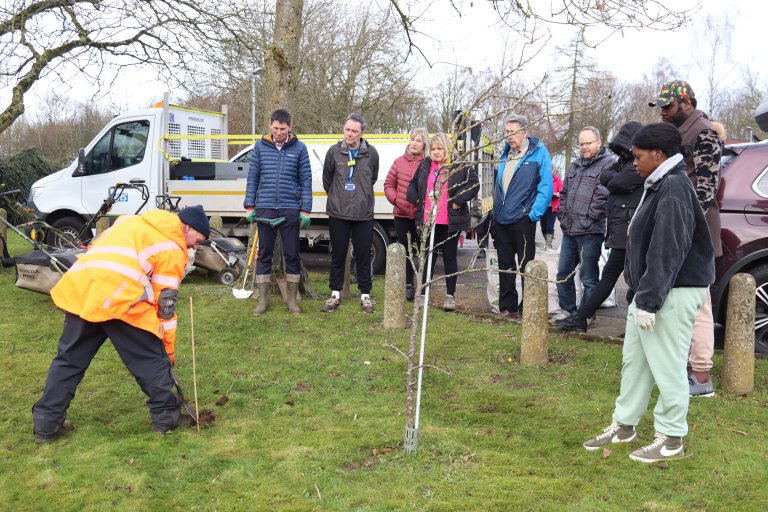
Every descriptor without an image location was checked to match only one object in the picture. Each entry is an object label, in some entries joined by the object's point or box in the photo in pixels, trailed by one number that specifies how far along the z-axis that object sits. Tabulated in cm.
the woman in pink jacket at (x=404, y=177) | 745
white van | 1055
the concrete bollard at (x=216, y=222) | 1039
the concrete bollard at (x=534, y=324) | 556
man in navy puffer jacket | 709
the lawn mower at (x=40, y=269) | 756
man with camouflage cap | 471
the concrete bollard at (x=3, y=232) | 1029
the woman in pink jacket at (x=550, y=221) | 879
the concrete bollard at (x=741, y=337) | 486
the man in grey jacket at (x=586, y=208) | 633
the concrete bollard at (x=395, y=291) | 667
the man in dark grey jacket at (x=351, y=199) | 733
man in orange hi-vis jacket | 394
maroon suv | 572
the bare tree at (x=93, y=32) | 989
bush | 2169
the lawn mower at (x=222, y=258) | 911
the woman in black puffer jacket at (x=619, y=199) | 568
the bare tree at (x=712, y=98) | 3200
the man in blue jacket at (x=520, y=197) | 677
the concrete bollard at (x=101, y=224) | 1008
